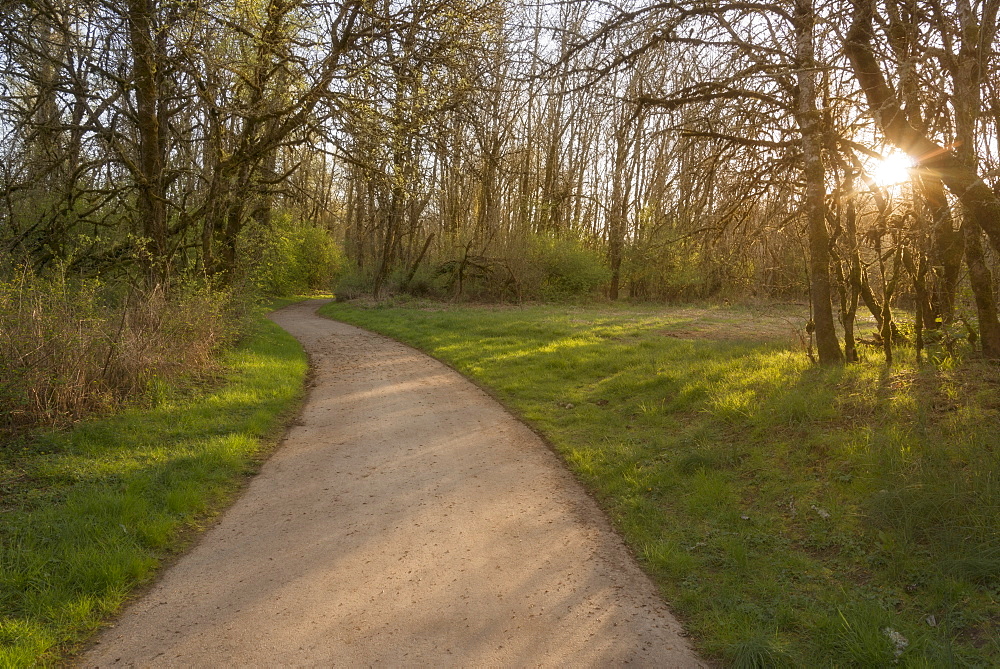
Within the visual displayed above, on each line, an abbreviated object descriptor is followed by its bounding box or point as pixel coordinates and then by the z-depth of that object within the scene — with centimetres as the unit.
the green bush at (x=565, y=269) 2567
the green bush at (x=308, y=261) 3175
